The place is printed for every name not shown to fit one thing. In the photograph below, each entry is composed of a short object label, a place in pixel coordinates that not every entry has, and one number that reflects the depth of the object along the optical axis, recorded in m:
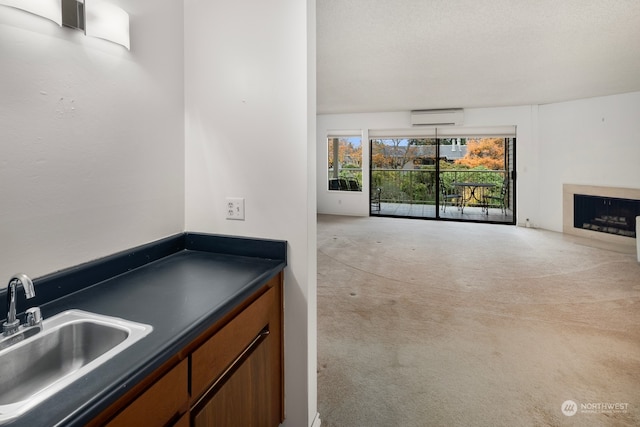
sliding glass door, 7.74
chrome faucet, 0.91
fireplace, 5.59
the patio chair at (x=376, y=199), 8.81
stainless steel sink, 0.90
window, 8.66
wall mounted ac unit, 7.33
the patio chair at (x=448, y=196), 8.35
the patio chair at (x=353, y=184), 8.72
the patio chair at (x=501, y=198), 7.79
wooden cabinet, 0.83
